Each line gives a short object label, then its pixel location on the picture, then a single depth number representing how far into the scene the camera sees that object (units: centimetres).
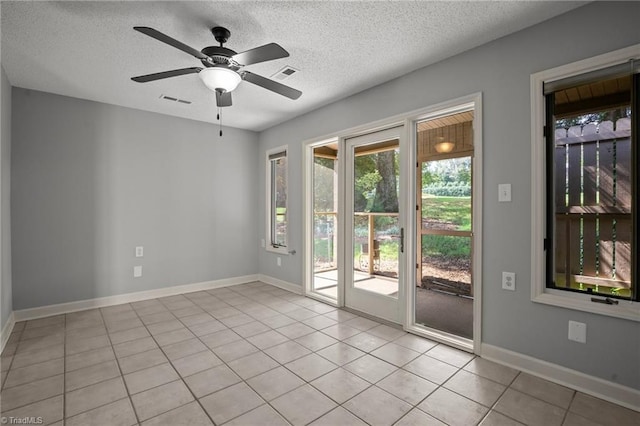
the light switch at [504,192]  244
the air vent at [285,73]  306
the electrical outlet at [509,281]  243
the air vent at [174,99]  381
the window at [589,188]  201
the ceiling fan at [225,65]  206
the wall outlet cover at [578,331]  210
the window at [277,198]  500
